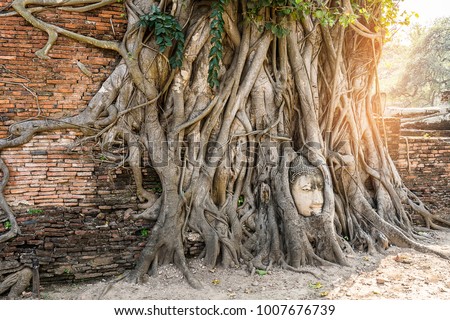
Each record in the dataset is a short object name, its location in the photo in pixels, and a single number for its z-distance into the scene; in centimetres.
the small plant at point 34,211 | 371
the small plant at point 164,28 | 381
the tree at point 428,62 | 1283
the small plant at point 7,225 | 360
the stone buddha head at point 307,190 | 416
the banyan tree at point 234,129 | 392
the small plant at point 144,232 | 394
